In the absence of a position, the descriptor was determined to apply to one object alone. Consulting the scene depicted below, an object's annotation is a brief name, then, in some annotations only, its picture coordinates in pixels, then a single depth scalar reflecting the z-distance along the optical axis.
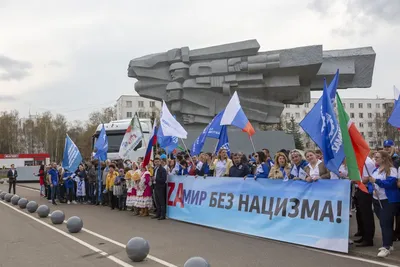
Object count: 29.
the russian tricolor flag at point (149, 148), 13.58
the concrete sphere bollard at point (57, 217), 11.59
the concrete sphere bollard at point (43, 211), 13.34
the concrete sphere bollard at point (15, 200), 17.62
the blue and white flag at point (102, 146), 17.00
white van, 22.16
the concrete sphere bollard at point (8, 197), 19.62
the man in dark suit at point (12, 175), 24.25
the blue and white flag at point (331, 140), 7.51
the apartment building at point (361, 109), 99.12
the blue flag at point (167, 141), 13.12
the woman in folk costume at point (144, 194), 13.23
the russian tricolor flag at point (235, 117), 11.12
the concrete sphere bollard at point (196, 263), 5.32
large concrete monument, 24.61
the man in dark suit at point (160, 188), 12.54
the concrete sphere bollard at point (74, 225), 10.17
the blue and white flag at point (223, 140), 12.49
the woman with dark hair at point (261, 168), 10.05
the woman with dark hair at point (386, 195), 7.17
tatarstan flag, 7.32
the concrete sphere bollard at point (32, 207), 14.64
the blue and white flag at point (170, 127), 12.56
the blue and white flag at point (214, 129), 12.32
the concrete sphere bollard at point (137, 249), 7.00
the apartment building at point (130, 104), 102.69
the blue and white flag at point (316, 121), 7.75
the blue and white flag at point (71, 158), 16.84
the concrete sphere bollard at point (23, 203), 16.25
